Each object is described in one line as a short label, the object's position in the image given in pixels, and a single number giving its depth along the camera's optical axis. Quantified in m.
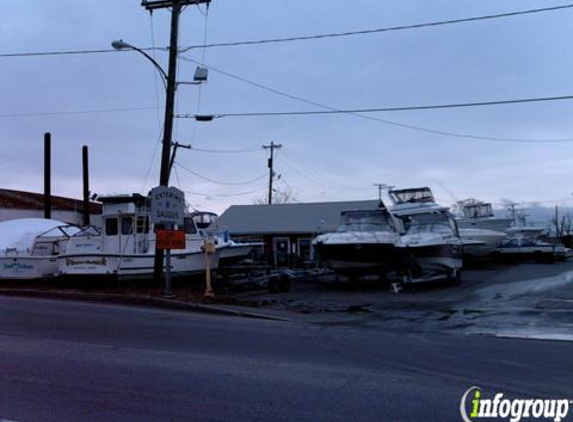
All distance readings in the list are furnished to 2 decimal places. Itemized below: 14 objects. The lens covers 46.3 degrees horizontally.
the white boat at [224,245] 25.66
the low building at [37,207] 47.22
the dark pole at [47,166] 38.54
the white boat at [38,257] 24.09
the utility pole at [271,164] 65.06
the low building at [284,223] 46.34
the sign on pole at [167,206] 18.72
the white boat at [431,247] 24.03
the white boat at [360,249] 23.61
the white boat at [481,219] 45.25
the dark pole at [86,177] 38.59
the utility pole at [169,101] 21.00
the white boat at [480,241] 39.00
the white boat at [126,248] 22.98
